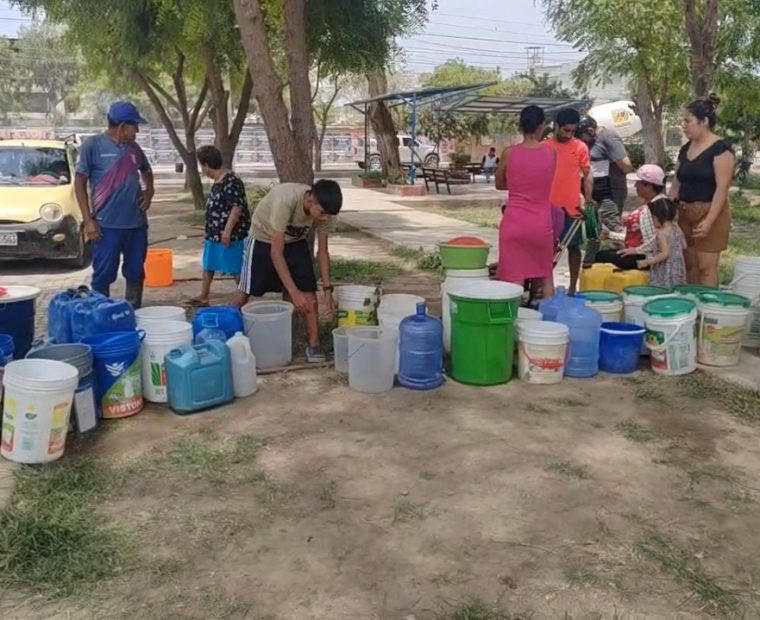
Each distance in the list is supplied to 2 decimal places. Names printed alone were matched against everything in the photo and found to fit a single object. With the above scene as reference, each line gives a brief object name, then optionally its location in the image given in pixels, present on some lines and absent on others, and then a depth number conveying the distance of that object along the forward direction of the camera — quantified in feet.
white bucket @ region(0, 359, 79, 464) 12.13
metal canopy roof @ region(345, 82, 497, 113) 66.95
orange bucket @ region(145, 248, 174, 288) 26.63
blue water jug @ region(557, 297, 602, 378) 16.83
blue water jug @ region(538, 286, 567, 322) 17.33
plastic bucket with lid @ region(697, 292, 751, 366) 16.99
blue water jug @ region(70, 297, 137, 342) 14.90
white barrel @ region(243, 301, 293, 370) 17.29
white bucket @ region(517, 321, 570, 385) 16.20
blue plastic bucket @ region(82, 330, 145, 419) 14.12
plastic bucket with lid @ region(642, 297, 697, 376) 16.79
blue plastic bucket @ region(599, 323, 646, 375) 17.04
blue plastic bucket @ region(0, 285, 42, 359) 15.63
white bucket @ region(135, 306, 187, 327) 16.46
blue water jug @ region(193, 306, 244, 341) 16.28
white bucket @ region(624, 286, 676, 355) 17.78
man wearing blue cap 19.19
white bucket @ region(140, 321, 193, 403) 15.05
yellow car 29.22
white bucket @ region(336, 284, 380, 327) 18.40
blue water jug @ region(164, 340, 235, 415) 14.67
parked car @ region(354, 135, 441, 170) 101.96
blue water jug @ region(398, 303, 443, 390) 15.84
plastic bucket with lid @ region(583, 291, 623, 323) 17.93
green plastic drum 15.96
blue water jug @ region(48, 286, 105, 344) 15.37
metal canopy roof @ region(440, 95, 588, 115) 72.18
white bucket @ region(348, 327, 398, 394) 15.80
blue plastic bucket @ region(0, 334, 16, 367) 13.69
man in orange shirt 20.98
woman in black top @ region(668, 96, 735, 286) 18.47
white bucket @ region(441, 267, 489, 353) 17.89
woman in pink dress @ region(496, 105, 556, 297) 17.80
